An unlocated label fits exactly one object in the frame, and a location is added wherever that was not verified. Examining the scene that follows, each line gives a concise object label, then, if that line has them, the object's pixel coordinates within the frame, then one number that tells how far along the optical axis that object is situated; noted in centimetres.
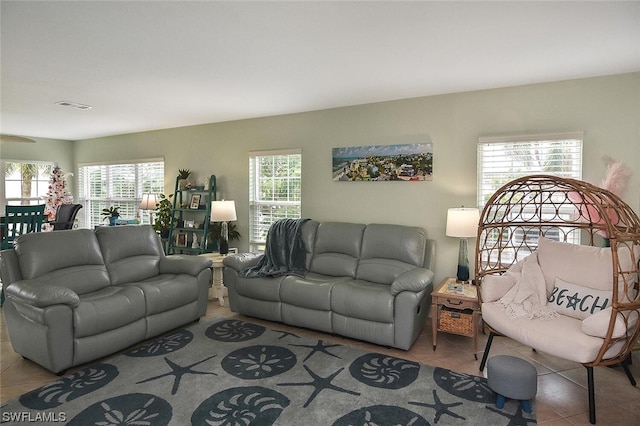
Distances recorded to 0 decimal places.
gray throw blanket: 414
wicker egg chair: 238
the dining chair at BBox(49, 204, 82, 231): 563
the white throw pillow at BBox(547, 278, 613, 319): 268
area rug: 235
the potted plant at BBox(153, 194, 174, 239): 609
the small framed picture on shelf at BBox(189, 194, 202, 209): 593
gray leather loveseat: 284
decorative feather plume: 321
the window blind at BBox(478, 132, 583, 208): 357
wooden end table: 327
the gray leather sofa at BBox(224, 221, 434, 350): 334
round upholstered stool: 237
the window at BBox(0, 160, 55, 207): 707
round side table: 471
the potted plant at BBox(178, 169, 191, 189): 596
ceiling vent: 456
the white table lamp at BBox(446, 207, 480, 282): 358
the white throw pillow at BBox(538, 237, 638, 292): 274
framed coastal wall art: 421
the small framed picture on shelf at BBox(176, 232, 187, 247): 593
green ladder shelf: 576
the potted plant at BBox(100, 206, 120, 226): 653
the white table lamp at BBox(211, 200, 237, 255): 496
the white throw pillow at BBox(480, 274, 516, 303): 308
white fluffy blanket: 283
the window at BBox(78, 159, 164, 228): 670
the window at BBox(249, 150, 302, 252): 518
